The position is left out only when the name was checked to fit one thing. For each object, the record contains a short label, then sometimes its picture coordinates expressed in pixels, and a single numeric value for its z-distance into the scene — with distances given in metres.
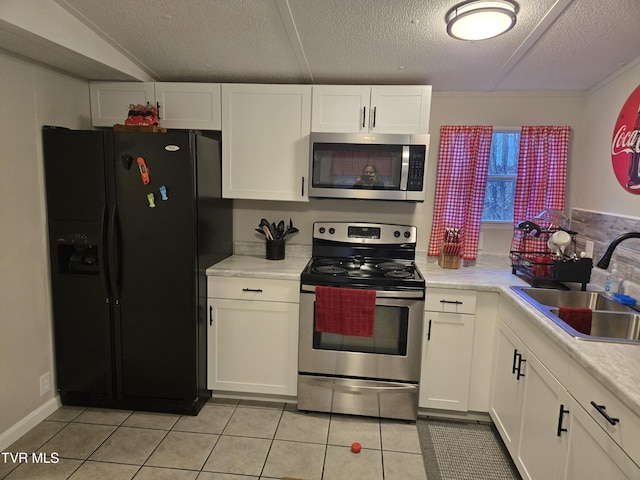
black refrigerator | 2.29
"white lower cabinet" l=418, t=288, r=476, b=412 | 2.38
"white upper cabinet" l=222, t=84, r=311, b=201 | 2.61
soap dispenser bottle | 2.11
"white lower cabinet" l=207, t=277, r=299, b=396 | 2.51
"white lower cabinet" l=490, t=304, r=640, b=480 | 1.25
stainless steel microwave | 2.48
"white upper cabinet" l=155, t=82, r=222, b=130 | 2.63
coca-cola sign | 2.06
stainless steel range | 2.37
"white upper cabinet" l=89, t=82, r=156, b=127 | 2.63
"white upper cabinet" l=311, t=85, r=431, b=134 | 2.53
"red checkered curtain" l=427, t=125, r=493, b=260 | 2.77
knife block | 2.73
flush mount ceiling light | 1.61
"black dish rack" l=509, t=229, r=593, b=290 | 2.19
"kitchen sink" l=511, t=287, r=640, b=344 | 1.78
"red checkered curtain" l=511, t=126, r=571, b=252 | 2.68
